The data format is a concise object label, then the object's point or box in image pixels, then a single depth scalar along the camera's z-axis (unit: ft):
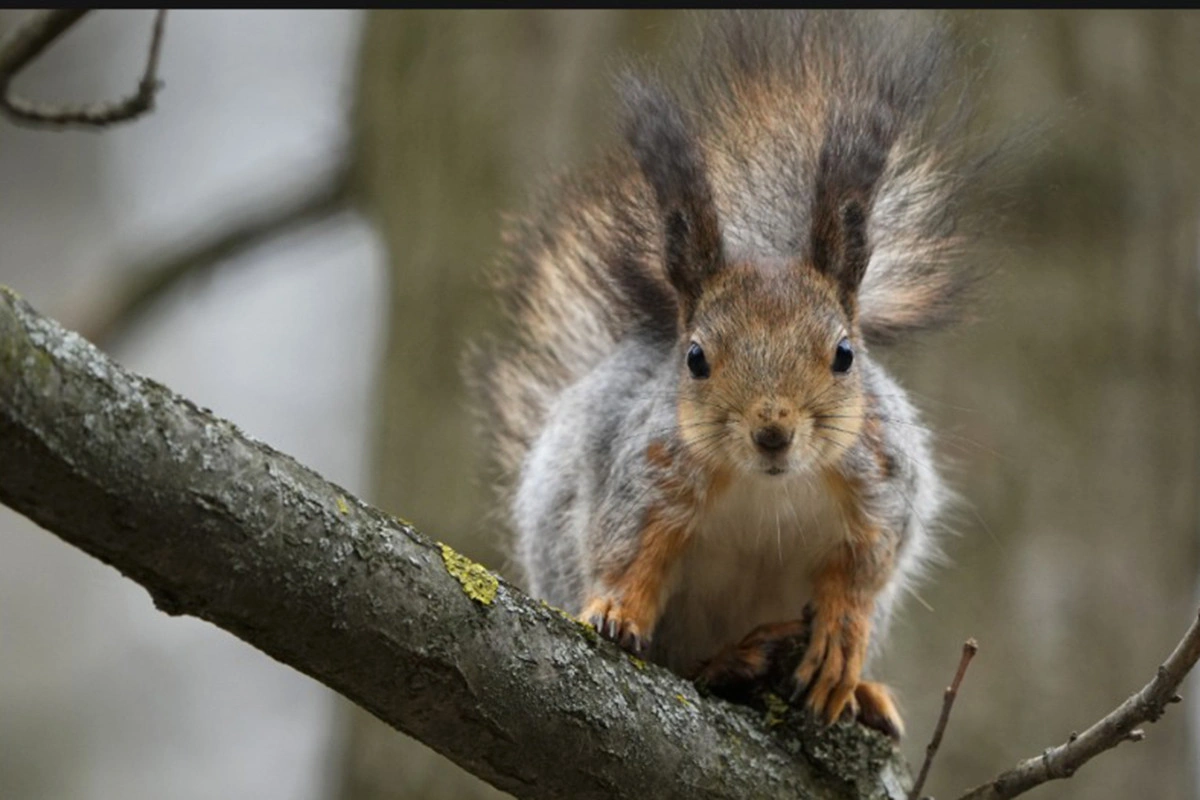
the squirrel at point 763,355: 10.71
